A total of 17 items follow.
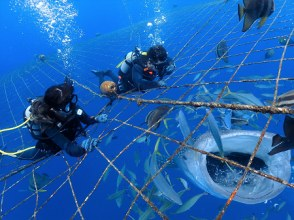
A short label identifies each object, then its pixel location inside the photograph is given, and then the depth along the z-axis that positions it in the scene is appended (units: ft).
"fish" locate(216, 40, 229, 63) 13.24
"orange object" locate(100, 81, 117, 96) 11.08
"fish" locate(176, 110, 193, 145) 7.49
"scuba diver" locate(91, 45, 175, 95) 11.20
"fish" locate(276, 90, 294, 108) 5.09
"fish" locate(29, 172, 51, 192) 11.90
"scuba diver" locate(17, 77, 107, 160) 7.95
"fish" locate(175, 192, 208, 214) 11.05
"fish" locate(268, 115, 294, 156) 5.17
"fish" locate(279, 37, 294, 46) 14.73
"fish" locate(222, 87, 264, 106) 8.11
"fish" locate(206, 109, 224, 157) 6.87
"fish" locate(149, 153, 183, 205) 7.53
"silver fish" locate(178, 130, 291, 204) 7.87
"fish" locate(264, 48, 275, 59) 16.67
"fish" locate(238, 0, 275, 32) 8.29
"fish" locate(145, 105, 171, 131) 9.62
